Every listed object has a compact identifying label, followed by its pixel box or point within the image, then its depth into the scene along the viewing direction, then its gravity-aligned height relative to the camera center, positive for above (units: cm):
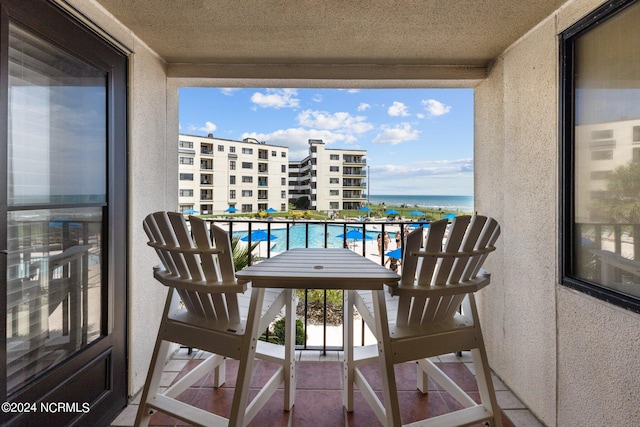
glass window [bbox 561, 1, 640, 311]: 135 +28
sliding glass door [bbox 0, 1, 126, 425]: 129 -2
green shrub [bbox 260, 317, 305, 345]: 480 -191
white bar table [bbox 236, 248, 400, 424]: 138 -30
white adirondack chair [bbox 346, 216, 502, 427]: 138 -48
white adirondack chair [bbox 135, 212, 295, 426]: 140 -50
